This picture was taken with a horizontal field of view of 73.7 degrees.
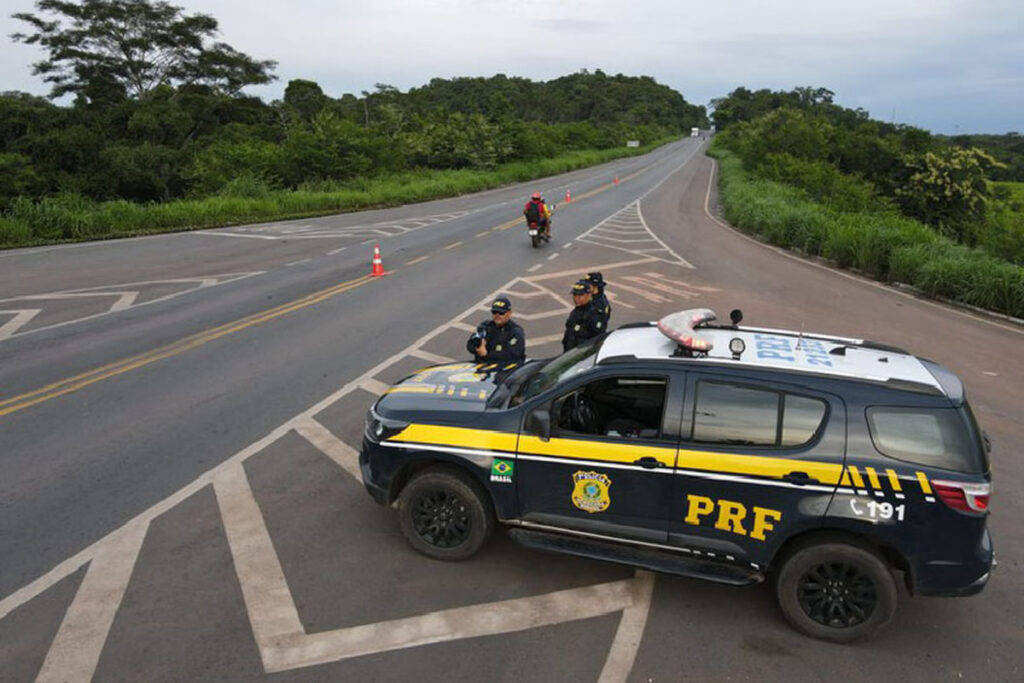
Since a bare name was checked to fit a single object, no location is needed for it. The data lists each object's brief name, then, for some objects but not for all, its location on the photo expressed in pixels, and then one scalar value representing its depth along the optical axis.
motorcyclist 20.77
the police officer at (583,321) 7.47
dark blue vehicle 4.33
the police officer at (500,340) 7.02
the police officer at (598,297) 7.58
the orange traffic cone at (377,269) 16.50
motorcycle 20.95
